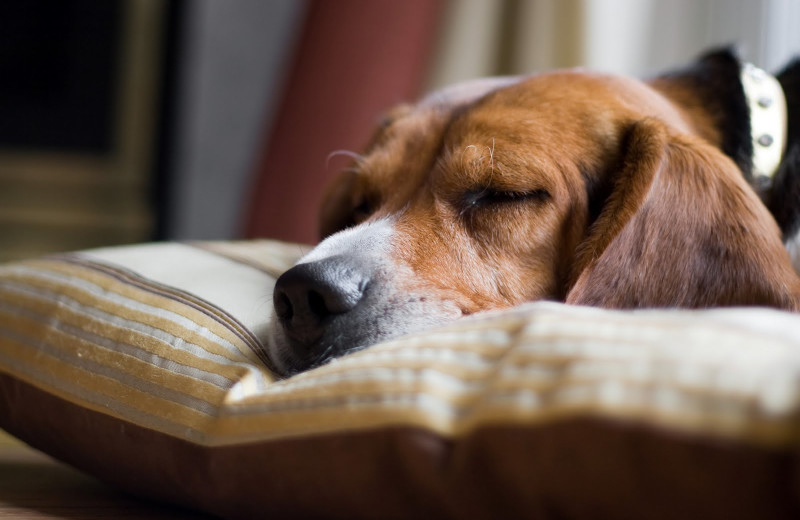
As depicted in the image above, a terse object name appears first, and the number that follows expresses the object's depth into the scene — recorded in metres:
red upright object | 1.18
